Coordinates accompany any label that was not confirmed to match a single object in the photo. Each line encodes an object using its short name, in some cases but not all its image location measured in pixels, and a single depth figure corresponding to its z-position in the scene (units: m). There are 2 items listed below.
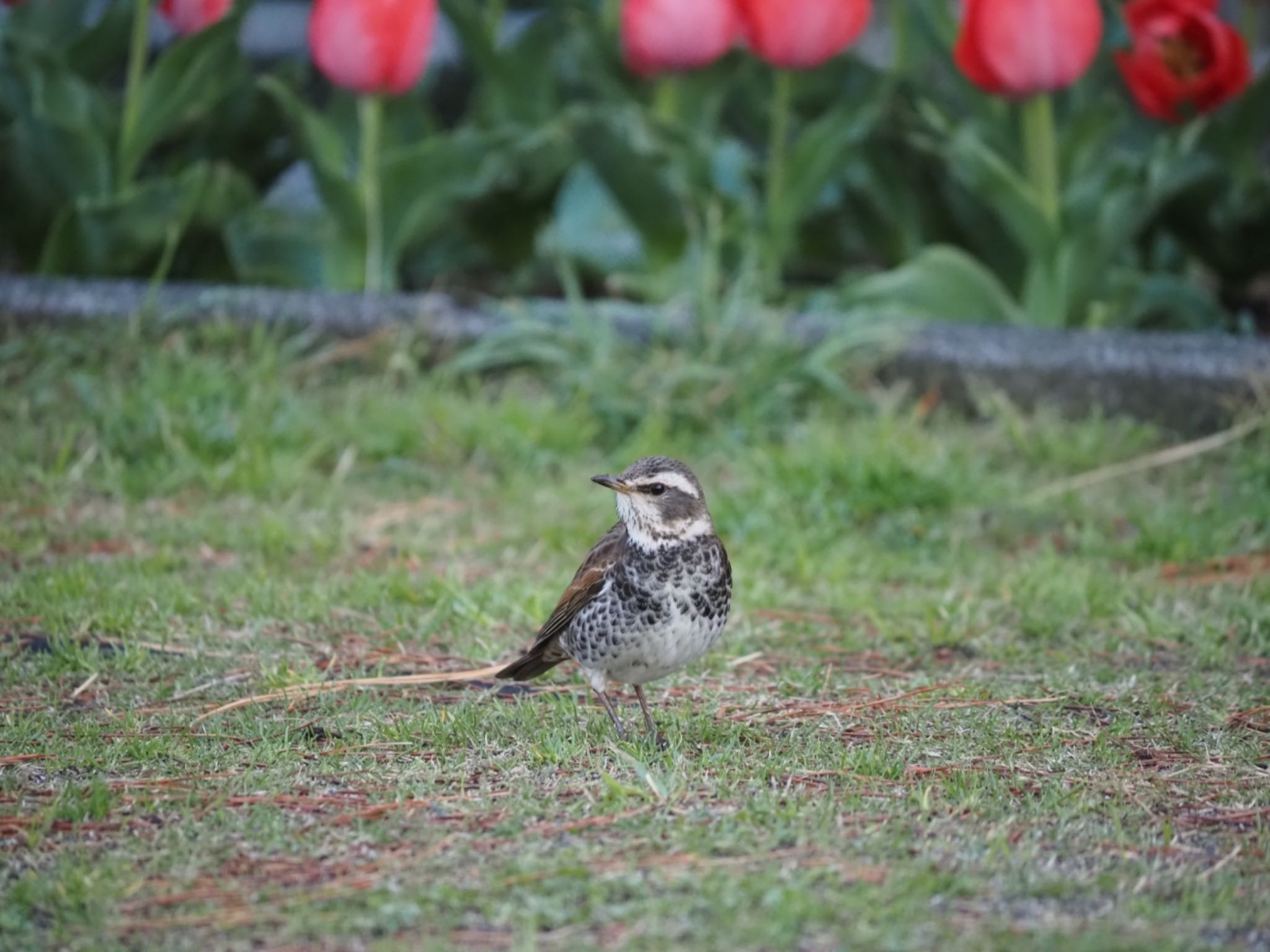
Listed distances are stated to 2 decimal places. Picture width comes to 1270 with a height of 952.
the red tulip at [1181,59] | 12.44
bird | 7.16
